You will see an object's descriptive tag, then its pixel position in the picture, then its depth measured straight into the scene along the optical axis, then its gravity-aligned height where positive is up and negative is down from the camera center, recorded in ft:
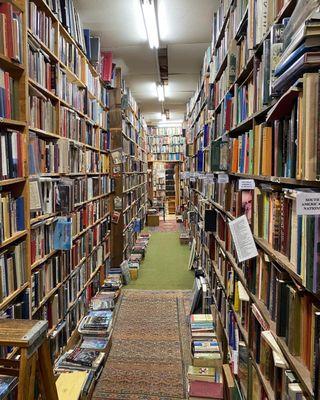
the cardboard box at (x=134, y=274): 16.18 -4.82
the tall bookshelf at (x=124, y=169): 15.54 +0.33
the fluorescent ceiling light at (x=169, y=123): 35.97 +5.55
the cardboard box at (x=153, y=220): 31.45 -4.30
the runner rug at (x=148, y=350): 8.07 -5.17
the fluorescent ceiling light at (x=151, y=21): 9.68 +4.93
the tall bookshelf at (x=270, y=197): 2.98 -0.31
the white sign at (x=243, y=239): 5.02 -1.04
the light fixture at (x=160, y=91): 20.34 +5.44
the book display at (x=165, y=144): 36.11 +3.31
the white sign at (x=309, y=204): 2.78 -0.26
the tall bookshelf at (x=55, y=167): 6.49 +0.21
